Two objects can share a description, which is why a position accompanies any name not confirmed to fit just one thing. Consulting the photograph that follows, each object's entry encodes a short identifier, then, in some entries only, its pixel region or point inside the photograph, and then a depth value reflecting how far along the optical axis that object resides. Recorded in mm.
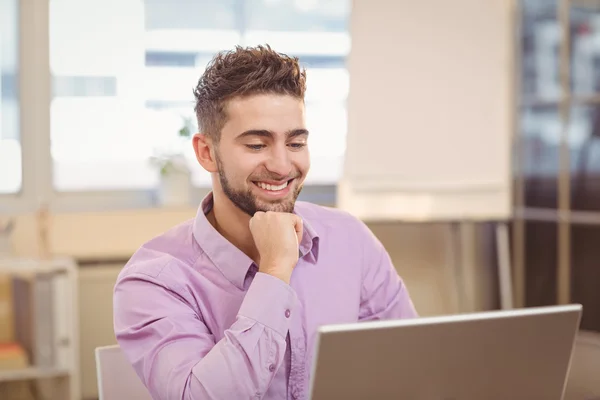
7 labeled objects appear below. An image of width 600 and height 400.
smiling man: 1276
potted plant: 3816
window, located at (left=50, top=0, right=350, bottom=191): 3727
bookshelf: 3225
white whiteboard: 3650
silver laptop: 890
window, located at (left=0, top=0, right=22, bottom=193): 3654
